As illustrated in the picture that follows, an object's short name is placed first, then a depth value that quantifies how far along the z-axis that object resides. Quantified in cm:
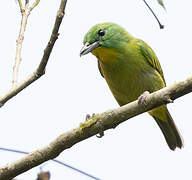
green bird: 922
